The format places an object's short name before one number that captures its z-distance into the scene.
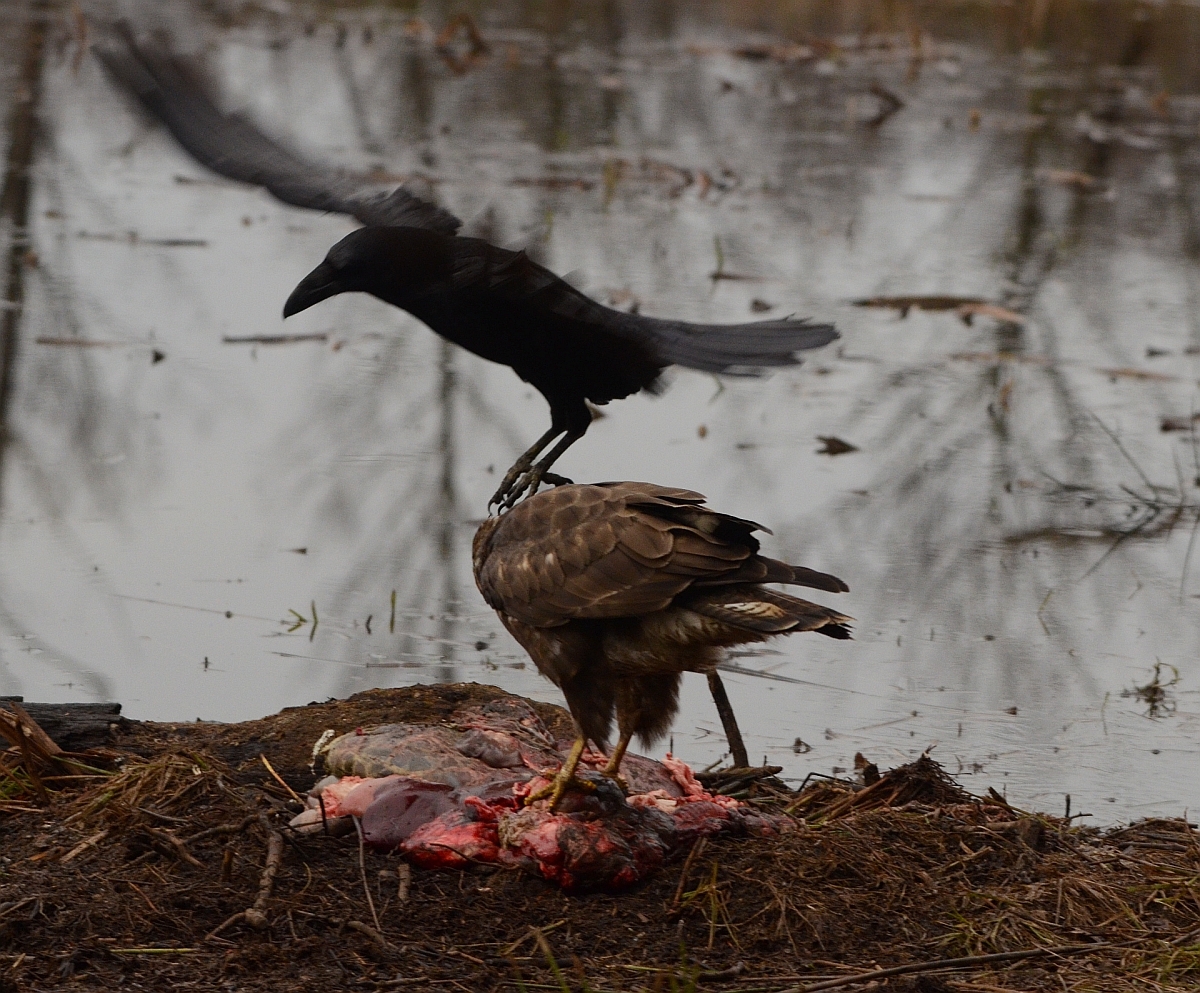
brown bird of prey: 7.61
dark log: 9.19
